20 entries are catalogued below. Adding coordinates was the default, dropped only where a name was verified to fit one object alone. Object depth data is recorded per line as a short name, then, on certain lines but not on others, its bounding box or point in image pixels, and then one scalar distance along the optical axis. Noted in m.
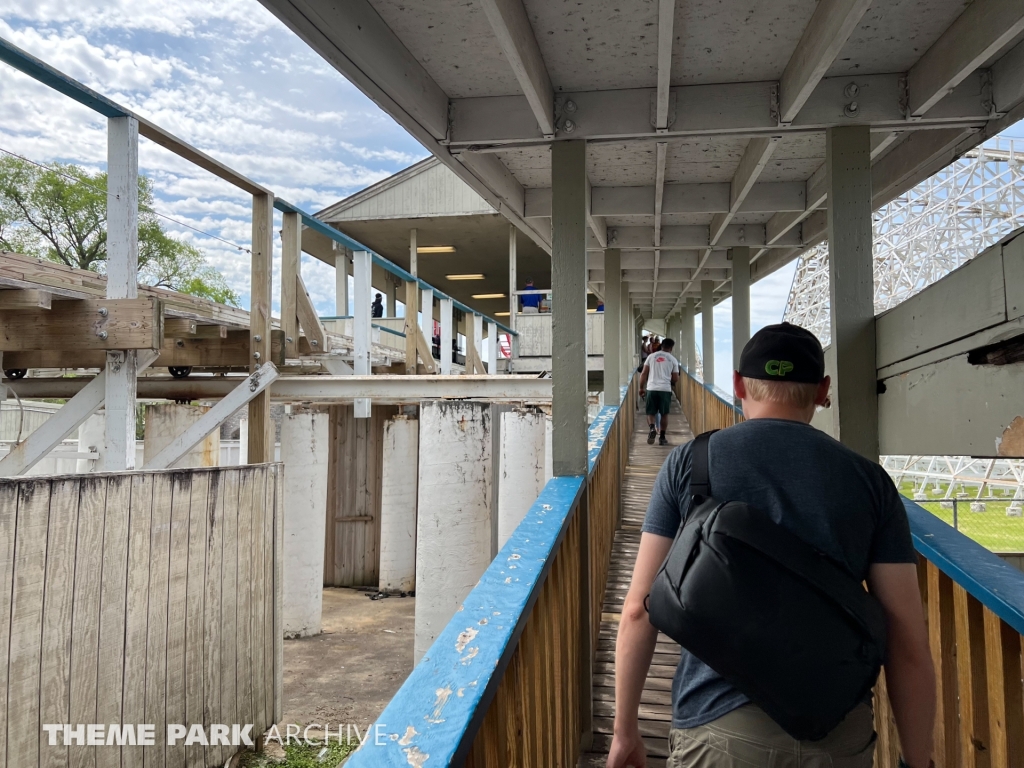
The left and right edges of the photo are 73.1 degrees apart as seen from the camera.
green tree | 31.14
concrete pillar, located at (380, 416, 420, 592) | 11.25
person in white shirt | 11.19
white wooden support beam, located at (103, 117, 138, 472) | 4.88
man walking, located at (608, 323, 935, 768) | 1.45
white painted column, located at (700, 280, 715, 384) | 12.84
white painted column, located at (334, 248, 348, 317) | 17.34
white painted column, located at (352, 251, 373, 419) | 9.10
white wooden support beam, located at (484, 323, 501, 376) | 15.63
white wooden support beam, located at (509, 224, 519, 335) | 17.77
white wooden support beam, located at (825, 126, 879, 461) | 3.68
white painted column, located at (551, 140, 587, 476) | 3.95
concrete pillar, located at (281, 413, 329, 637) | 9.66
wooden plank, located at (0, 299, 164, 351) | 5.07
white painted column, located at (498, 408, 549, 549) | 10.05
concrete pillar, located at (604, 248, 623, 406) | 9.63
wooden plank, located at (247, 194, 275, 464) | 6.66
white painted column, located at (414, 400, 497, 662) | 7.79
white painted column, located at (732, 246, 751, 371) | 9.32
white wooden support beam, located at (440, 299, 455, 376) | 11.76
